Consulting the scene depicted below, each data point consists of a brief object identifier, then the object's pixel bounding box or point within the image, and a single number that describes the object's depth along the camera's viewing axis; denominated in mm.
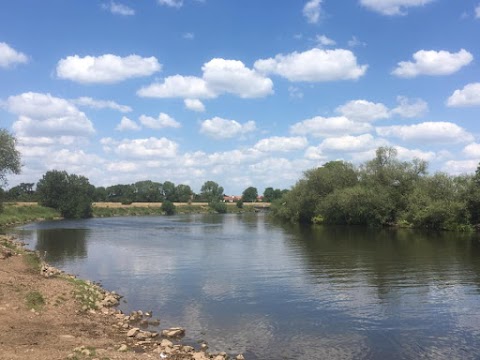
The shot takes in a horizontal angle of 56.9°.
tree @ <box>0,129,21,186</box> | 69438
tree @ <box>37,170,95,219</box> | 130750
